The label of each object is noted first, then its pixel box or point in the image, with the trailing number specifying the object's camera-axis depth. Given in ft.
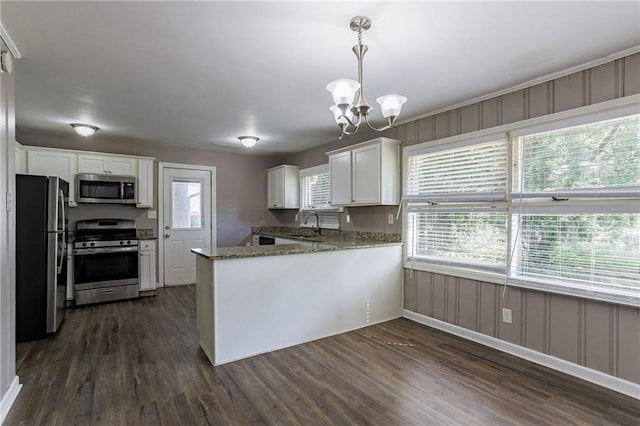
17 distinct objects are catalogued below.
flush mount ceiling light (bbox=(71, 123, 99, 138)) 13.23
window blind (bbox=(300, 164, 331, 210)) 17.22
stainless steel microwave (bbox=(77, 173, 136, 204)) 14.82
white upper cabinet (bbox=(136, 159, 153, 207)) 16.34
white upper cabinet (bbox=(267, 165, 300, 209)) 18.99
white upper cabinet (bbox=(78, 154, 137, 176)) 15.05
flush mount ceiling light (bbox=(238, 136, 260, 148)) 15.51
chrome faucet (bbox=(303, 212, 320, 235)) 17.54
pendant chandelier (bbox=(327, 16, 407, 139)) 6.21
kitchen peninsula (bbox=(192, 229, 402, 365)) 9.04
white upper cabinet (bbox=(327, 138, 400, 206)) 12.54
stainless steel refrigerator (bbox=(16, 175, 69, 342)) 10.21
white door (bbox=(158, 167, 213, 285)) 17.83
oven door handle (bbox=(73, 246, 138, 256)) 13.99
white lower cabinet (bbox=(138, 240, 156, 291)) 15.93
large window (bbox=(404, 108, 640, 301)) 7.58
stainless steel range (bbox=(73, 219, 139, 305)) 14.03
